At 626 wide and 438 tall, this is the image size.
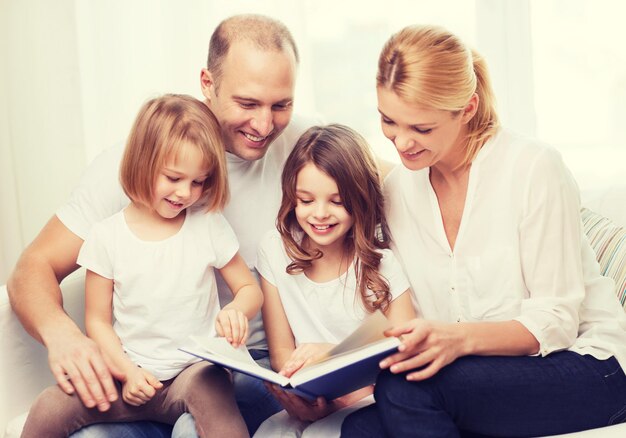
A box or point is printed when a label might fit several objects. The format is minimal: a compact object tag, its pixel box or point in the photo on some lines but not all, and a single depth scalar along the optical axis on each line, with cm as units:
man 262
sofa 263
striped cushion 269
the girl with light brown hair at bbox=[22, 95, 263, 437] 251
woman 237
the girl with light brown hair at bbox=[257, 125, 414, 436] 264
